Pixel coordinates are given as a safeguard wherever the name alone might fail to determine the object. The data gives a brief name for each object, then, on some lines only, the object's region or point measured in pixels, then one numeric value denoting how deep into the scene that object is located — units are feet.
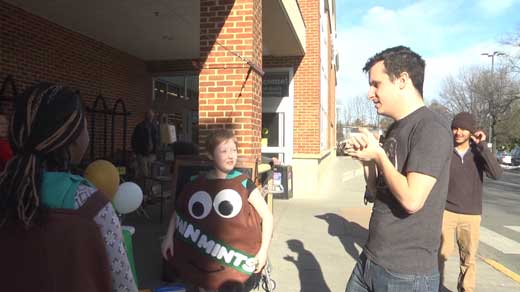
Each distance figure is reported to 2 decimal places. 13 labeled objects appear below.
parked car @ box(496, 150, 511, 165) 121.17
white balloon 10.37
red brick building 18.31
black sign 39.58
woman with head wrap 4.24
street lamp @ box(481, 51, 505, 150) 120.59
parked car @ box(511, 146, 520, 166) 120.78
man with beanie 14.33
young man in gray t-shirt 6.73
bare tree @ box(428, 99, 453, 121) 180.13
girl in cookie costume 10.10
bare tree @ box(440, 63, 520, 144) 135.54
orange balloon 8.90
